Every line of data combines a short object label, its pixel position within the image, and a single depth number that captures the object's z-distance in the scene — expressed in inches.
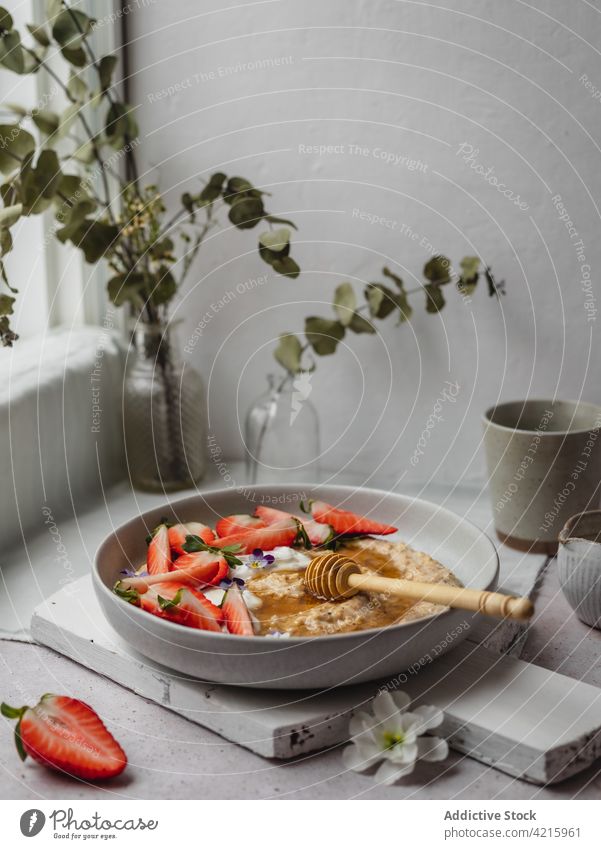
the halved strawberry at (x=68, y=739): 22.1
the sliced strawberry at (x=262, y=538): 29.8
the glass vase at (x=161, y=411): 39.7
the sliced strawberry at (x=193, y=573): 26.4
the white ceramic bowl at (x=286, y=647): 22.6
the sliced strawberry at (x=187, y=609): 24.4
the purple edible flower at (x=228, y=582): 27.1
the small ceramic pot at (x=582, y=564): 28.5
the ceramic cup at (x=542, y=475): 33.0
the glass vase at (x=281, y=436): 40.0
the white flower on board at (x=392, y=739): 22.4
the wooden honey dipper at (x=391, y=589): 22.4
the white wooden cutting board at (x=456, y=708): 22.3
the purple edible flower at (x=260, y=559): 28.8
